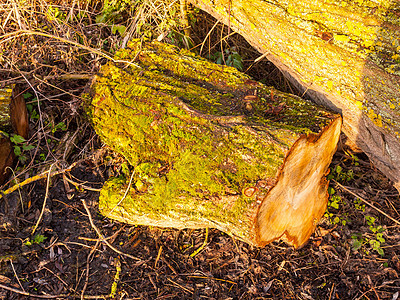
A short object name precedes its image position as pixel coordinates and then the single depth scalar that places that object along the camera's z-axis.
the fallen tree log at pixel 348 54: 2.24
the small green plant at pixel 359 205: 2.82
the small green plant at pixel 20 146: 2.78
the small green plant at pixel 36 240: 2.46
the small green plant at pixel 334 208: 2.76
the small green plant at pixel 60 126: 3.11
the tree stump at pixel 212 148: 2.12
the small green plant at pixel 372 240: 2.59
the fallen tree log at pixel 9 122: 2.71
